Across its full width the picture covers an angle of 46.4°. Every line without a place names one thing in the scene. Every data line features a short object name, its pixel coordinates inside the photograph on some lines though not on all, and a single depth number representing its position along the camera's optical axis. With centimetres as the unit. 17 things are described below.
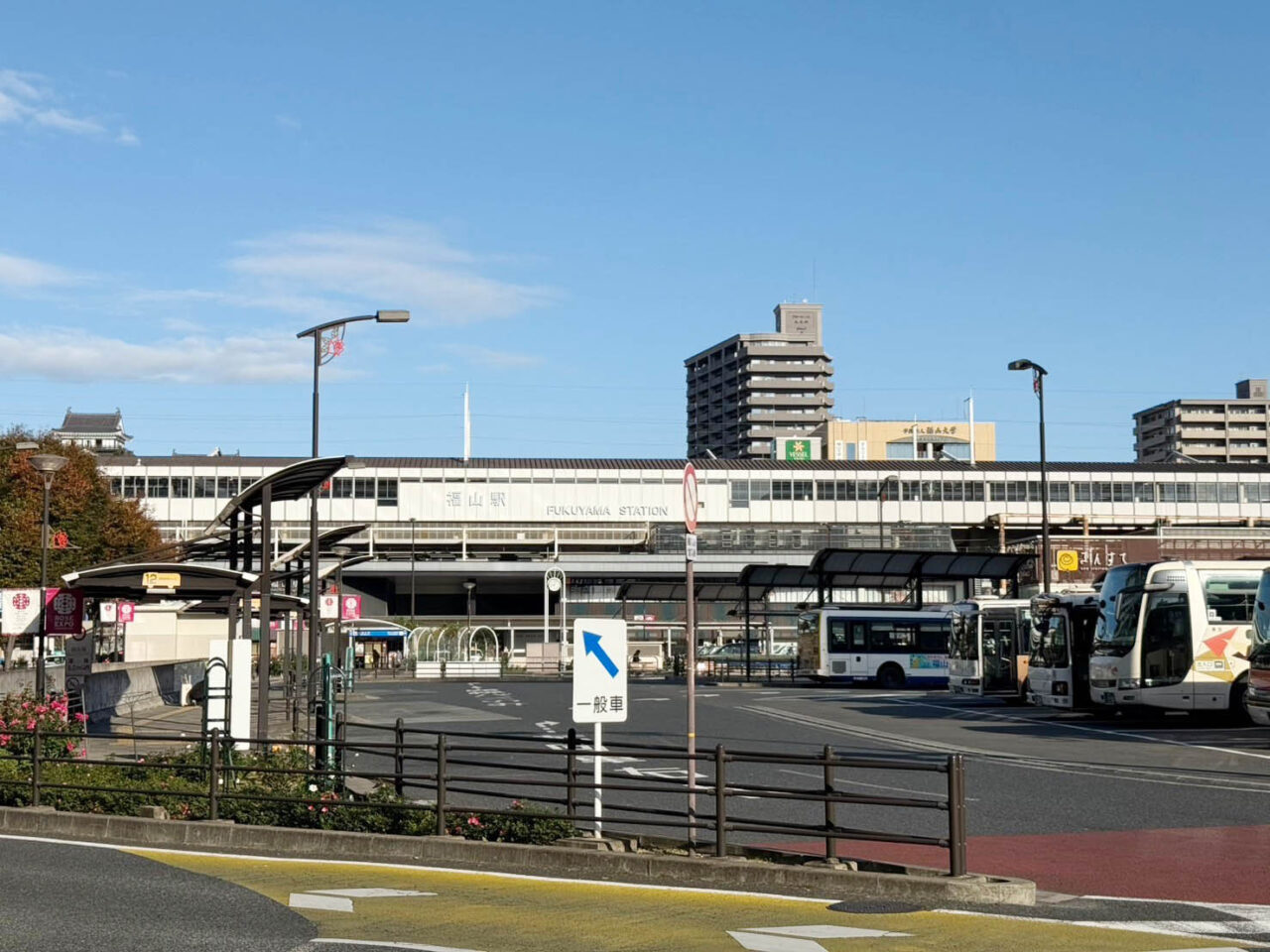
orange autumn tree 6306
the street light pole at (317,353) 2611
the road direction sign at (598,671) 1324
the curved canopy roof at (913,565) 5984
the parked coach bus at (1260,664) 2538
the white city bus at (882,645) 5788
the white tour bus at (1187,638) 3194
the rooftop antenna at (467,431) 11610
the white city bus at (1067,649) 3850
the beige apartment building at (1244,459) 19636
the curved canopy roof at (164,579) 2072
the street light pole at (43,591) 2927
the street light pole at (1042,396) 4608
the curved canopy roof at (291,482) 2159
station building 10369
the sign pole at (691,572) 1253
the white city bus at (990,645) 4631
